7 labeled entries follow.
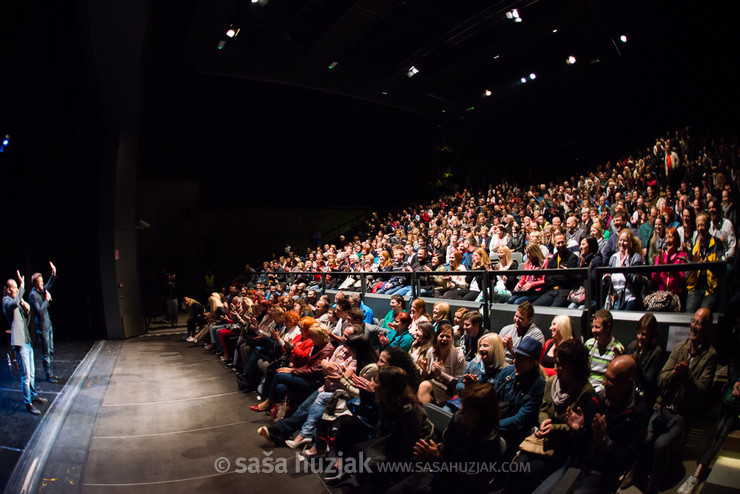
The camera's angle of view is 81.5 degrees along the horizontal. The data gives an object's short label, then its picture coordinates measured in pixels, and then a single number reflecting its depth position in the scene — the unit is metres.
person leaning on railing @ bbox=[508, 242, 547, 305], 4.75
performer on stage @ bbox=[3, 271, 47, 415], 5.27
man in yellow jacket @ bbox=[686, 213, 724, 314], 3.32
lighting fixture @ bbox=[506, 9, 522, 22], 11.66
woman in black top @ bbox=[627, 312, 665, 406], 2.73
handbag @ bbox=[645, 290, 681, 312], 3.32
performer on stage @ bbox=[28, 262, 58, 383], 6.34
